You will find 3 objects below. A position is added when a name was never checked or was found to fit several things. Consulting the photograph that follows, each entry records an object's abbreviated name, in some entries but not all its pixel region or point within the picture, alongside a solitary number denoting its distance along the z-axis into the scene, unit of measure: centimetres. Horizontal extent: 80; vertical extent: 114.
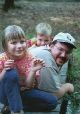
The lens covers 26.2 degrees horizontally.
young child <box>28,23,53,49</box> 228
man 169
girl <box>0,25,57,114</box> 160
